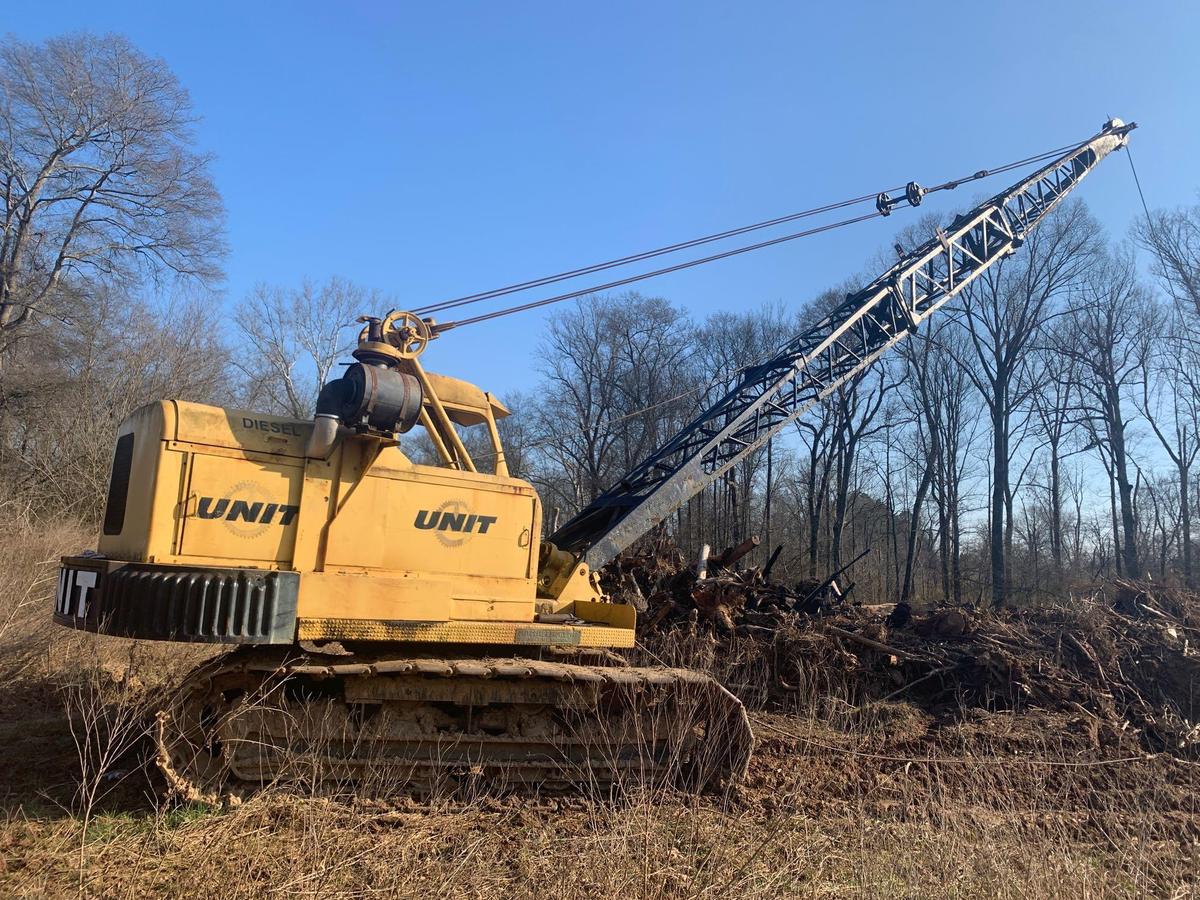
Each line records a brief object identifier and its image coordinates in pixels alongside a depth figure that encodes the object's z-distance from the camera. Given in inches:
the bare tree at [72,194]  818.2
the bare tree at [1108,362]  1160.8
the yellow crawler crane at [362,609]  199.3
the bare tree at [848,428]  1411.2
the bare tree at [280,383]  1248.8
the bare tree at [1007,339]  1208.8
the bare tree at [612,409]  1485.0
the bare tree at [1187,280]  1000.9
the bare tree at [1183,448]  1075.9
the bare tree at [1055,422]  1216.8
